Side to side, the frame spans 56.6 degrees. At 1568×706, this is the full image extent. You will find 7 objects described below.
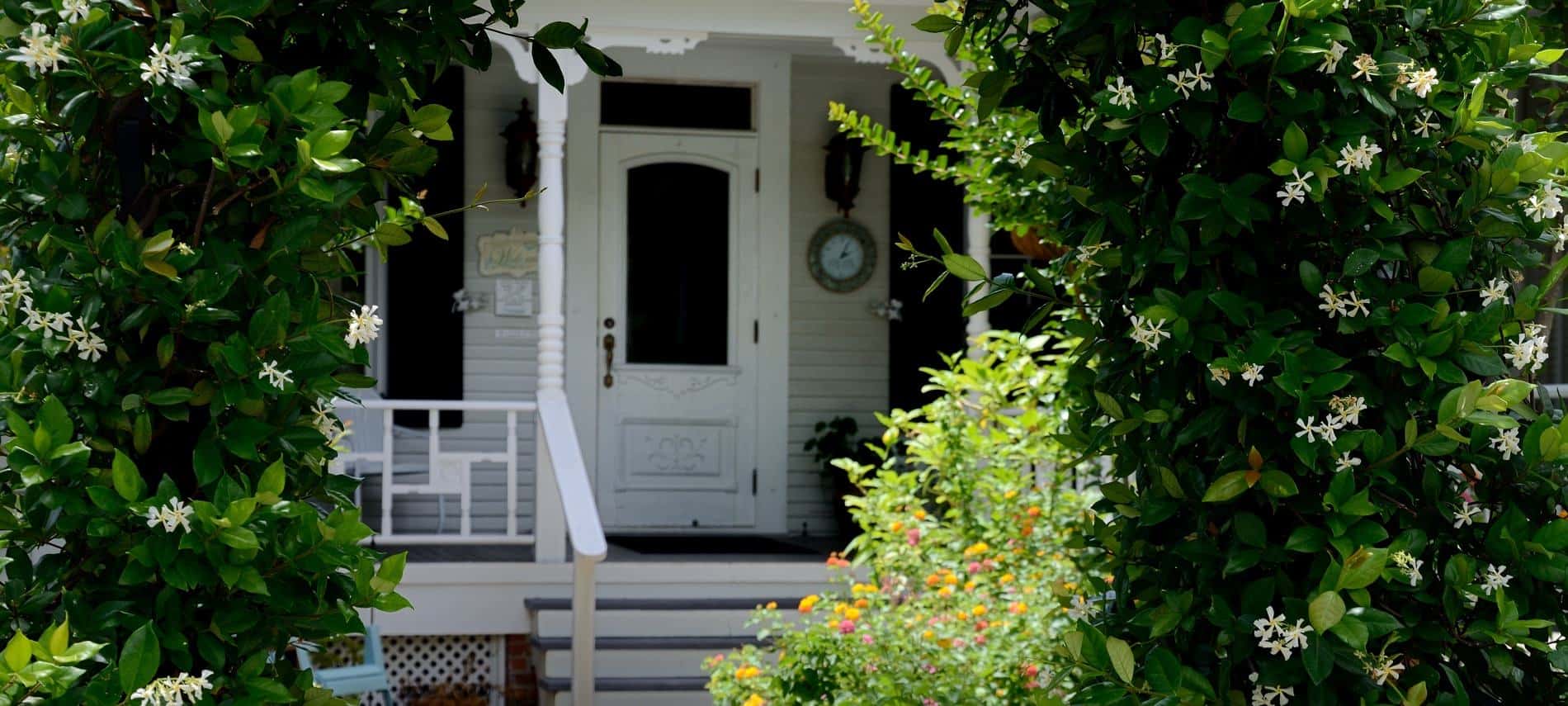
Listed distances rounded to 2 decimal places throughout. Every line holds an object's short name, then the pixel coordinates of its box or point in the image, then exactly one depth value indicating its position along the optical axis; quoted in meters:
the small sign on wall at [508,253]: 7.62
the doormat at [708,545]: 7.11
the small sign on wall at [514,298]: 7.68
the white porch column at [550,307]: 6.18
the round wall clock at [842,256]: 8.04
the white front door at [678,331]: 7.79
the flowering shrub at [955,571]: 3.84
